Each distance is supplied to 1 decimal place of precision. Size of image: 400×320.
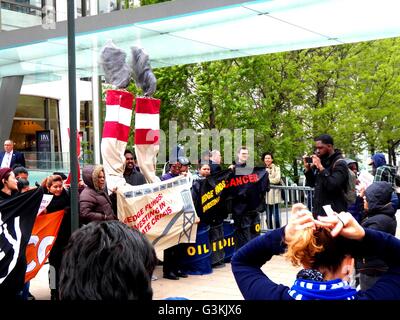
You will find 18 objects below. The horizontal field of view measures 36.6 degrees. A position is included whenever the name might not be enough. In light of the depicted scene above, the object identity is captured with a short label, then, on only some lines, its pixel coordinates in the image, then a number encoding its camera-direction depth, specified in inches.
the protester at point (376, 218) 198.8
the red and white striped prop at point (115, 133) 303.7
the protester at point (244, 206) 390.3
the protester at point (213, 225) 360.2
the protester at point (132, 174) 351.9
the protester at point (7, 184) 261.7
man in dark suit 547.2
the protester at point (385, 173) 442.9
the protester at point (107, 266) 75.4
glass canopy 364.2
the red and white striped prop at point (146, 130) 327.0
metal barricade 458.1
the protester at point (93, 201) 275.9
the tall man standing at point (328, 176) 292.8
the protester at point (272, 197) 465.7
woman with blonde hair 90.0
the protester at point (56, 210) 269.7
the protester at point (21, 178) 322.9
